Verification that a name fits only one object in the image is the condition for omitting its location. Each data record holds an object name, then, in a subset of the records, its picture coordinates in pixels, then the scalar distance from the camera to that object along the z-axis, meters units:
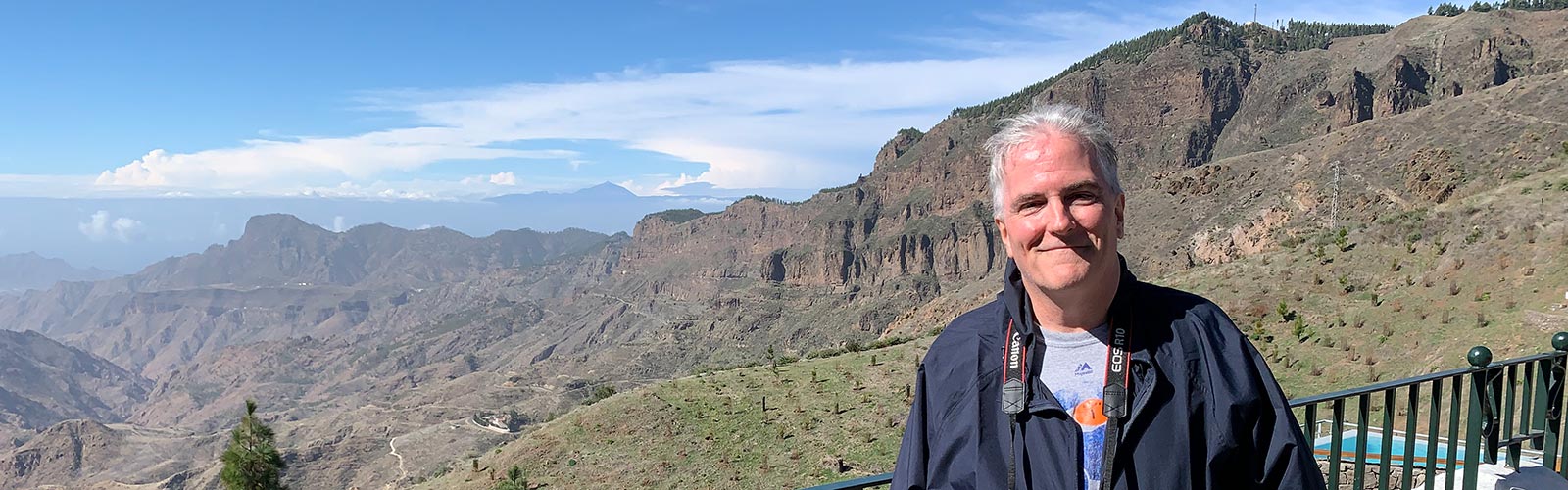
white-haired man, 2.09
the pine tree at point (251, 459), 23.77
